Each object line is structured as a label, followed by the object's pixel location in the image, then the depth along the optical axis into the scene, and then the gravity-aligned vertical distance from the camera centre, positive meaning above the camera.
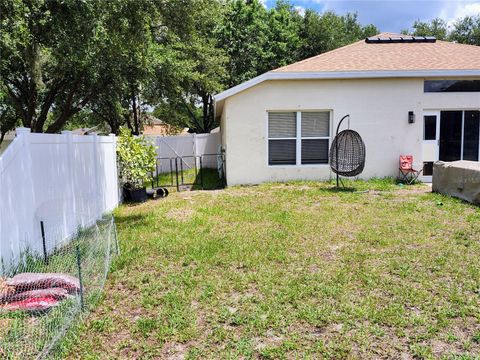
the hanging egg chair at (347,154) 9.53 -0.31
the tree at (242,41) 22.72 +6.37
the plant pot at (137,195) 9.47 -1.24
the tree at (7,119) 18.82 +1.61
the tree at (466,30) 26.69 +8.08
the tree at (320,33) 24.83 +7.37
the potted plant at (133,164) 9.33 -0.44
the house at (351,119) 10.57 +0.68
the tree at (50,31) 5.73 +2.06
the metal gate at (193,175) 12.12 -1.26
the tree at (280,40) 23.20 +6.59
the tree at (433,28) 27.69 +8.50
